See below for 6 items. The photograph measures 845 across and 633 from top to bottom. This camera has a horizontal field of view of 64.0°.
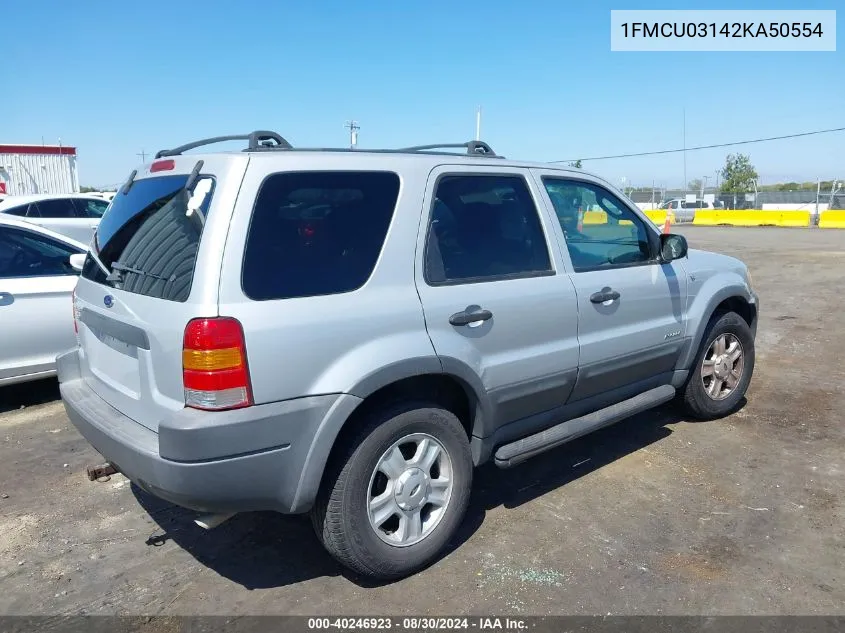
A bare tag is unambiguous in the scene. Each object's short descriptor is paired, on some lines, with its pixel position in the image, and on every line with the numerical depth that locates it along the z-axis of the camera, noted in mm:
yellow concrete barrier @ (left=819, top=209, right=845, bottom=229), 30059
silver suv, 2613
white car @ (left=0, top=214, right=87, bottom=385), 5258
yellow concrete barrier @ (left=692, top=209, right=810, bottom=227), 32281
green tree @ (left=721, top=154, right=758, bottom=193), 67125
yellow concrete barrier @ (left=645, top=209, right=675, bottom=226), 33728
